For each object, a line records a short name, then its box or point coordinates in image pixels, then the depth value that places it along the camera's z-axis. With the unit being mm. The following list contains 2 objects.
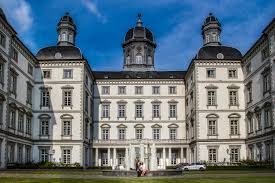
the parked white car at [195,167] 47469
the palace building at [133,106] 44312
